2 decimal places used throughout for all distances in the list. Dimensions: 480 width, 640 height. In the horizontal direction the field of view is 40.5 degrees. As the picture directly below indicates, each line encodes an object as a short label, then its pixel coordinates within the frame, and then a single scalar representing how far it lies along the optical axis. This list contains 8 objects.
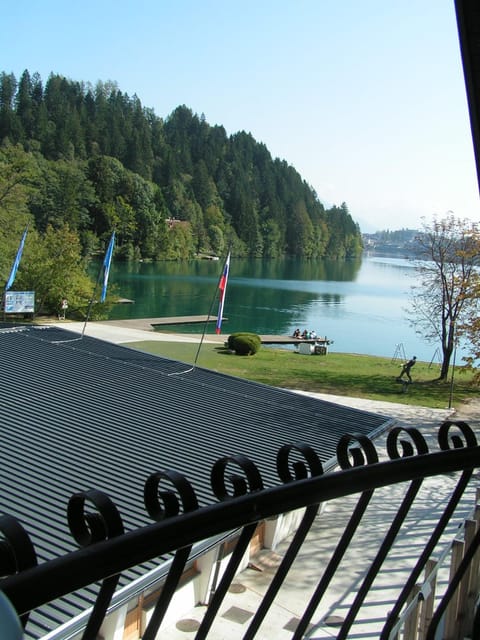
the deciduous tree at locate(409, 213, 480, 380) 28.62
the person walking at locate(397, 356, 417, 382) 27.20
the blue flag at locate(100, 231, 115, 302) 23.62
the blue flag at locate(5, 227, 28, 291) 27.95
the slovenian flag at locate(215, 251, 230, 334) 19.38
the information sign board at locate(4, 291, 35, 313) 32.48
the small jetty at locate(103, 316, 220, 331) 41.76
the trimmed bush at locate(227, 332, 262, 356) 32.16
